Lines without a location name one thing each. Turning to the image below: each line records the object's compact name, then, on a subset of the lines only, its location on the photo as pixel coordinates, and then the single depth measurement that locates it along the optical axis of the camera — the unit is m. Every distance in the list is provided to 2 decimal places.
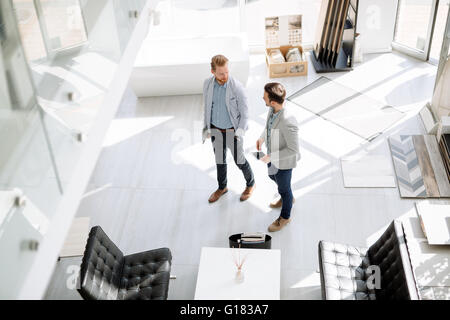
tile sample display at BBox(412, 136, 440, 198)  6.34
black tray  5.36
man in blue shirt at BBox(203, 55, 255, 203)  5.41
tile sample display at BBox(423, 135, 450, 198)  6.34
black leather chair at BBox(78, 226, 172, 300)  4.62
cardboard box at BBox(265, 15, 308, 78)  8.34
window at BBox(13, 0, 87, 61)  4.16
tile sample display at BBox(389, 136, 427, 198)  6.36
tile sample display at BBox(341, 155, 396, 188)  6.49
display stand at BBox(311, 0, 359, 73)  7.98
